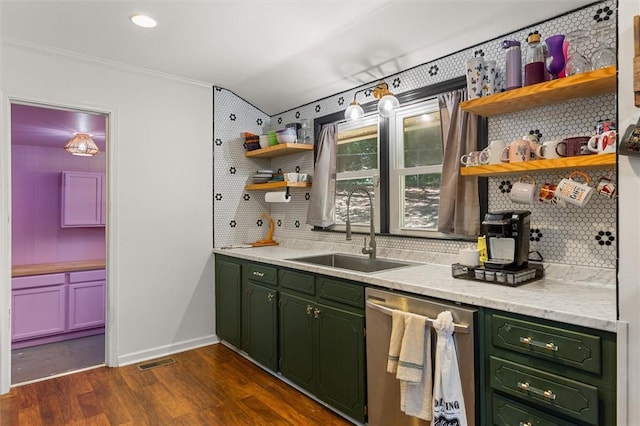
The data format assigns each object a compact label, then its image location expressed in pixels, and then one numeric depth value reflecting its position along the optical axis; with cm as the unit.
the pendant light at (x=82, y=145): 359
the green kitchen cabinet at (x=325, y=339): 213
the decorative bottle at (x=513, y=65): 184
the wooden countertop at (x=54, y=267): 366
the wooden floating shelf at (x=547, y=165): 156
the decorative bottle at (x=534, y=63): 178
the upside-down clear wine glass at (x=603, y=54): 161
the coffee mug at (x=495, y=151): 194
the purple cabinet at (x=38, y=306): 358
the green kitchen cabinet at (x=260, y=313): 277
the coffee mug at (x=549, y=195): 182
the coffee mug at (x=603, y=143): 156
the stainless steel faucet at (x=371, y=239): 269
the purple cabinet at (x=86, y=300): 385
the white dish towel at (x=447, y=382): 157
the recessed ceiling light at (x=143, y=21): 235
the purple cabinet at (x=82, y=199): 420
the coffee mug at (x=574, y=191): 167
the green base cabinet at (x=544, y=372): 125
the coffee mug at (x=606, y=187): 167
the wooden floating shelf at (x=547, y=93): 159
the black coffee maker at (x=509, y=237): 181
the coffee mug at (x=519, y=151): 185
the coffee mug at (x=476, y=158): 203
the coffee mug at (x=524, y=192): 189
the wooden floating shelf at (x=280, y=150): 332
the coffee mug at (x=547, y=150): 177
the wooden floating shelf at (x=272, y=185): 335
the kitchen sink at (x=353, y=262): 261
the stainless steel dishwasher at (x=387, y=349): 159
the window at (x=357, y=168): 300
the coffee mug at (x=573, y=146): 167
